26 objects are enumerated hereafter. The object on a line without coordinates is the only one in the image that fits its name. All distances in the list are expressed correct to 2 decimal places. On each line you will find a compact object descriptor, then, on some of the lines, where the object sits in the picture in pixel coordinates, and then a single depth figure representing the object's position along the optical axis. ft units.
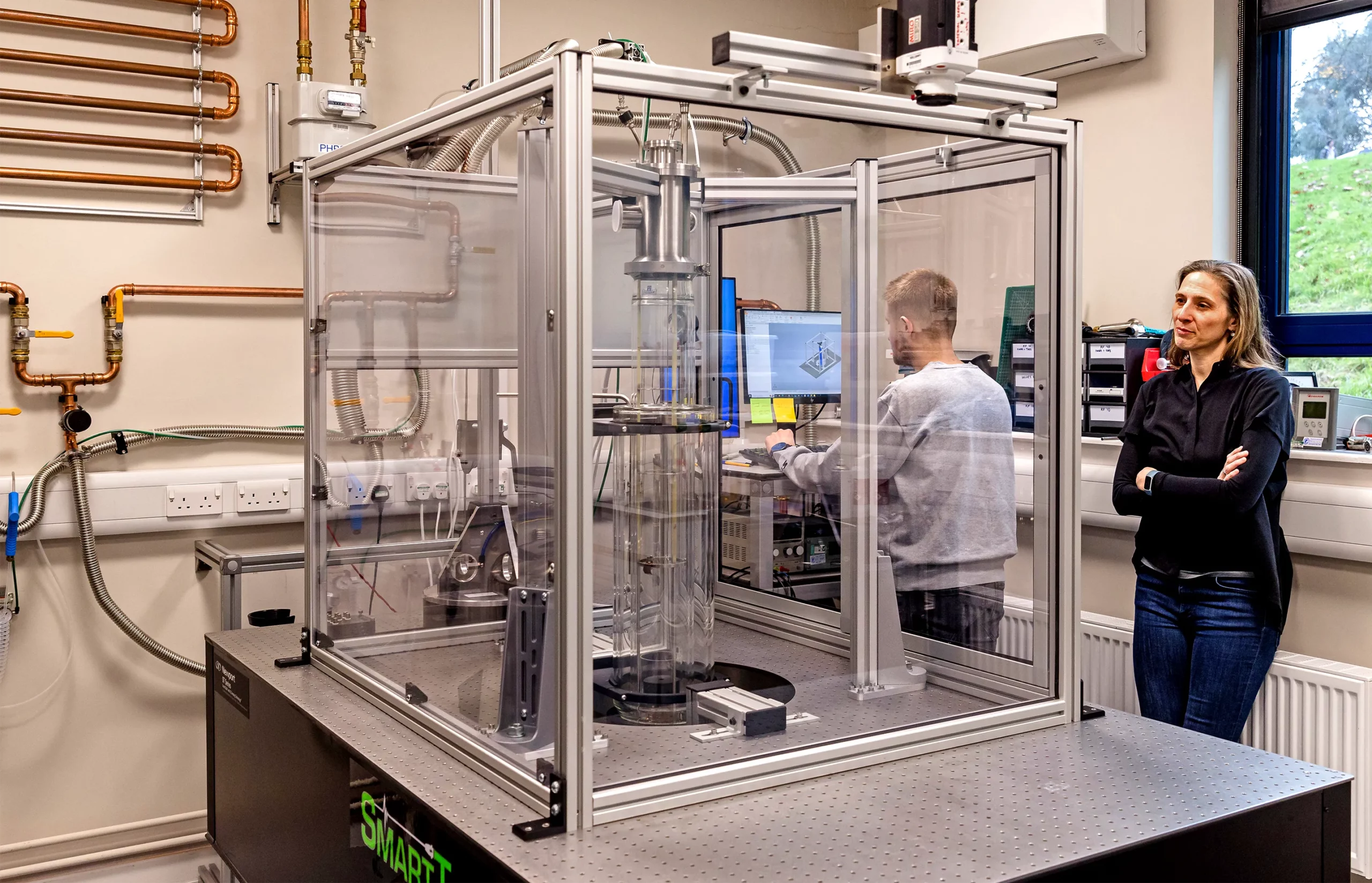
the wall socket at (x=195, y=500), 9.35
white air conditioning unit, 10.05
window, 9.56
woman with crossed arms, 7.93
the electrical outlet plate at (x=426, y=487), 5.17
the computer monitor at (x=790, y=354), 5.02
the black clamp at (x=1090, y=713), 5.41
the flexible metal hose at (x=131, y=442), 8.76
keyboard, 5.09
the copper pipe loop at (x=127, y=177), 8.78
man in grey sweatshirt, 5.22
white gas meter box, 9.46
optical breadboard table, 3.81
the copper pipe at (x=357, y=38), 9.70
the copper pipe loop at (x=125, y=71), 8.74
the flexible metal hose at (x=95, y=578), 8.89
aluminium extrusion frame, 3.96
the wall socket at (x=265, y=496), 9.61
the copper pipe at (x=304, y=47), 9.55
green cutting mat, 5.26
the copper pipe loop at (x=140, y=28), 8.73
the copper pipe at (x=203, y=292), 9.17
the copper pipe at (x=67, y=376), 8.71
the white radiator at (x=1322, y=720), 8.04
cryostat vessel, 4.57
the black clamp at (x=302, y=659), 6.18
